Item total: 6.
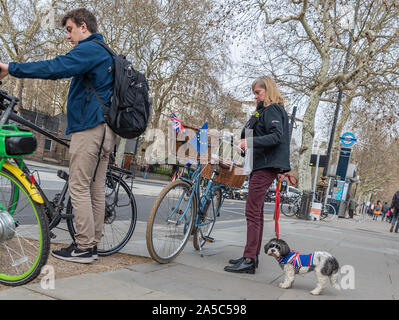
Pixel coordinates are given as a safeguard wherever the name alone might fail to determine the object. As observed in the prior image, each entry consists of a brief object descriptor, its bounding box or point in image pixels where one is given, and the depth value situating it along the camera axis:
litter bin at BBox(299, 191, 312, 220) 17.42
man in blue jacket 3.31
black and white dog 3.31
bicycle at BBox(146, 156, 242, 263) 3.71
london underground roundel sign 17.03
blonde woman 3.91
